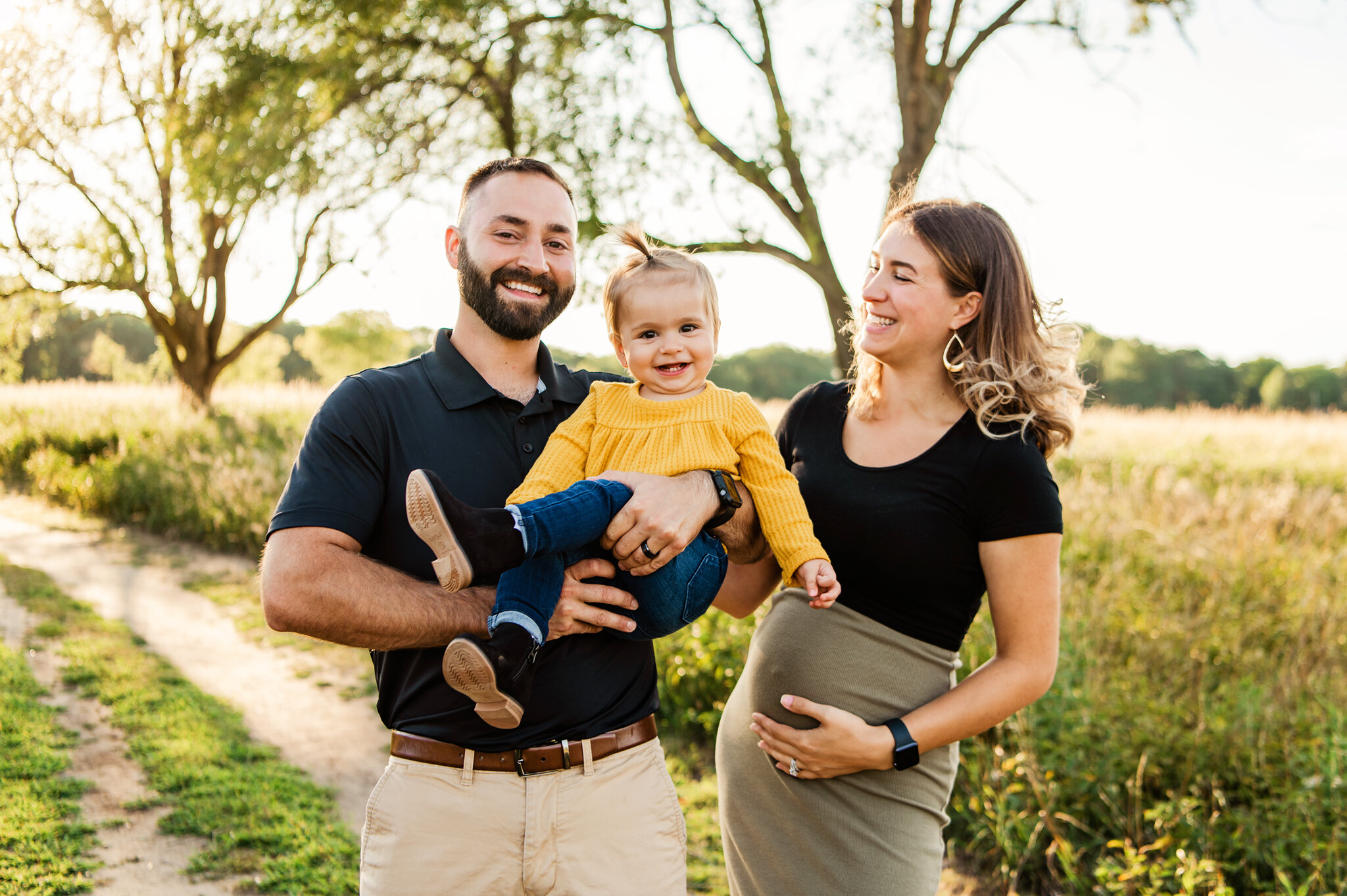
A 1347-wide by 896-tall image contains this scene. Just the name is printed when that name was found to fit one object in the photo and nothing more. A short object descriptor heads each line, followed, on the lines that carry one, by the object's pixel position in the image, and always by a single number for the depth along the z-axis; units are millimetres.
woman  2096
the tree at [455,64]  8242
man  1896
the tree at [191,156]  8227
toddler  1748
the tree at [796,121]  7004
